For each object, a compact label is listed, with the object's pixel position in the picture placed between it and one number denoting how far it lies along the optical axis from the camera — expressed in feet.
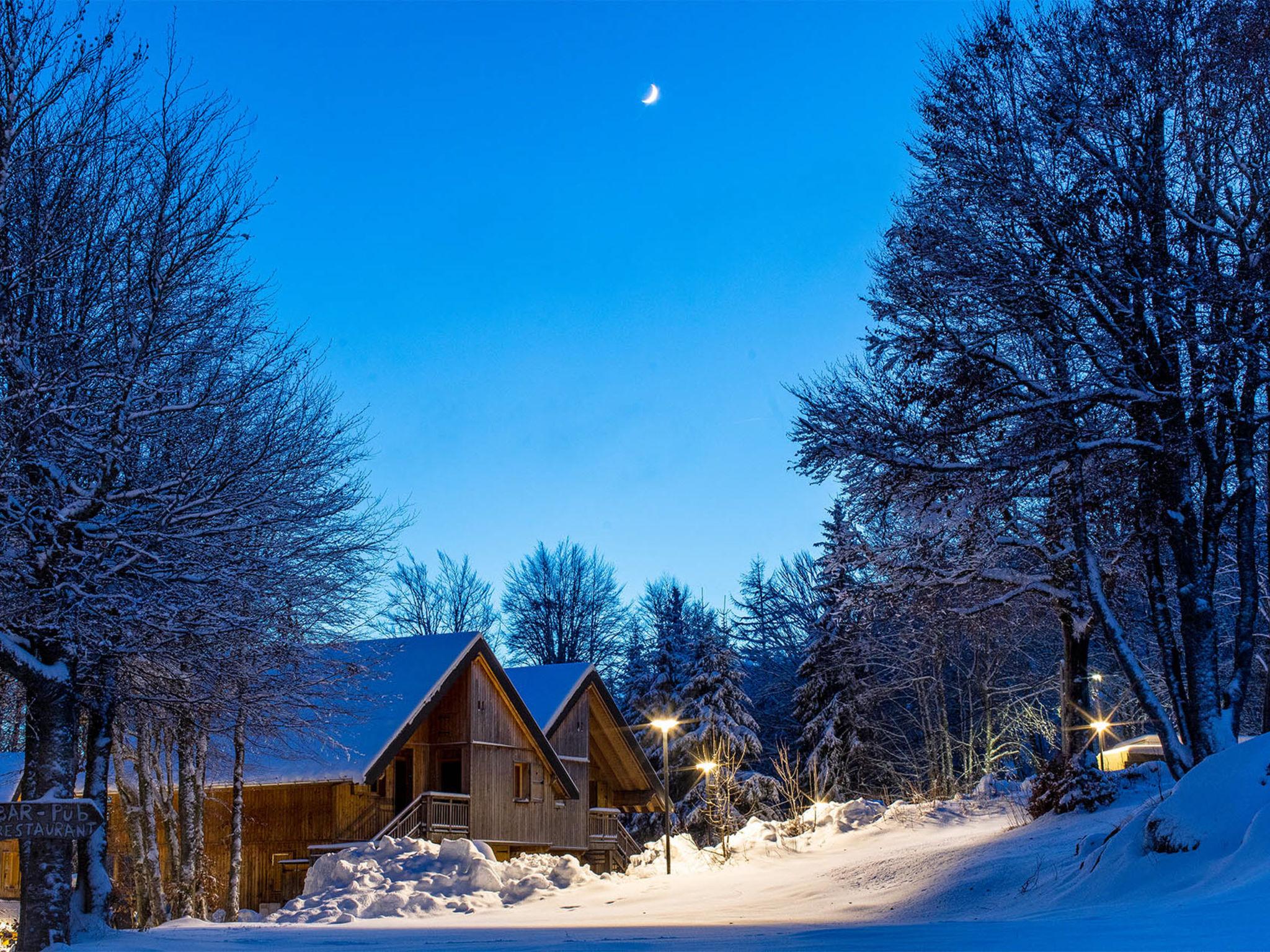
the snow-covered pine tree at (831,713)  137.28
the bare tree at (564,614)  186.80
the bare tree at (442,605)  183.52
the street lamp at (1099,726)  75.95
